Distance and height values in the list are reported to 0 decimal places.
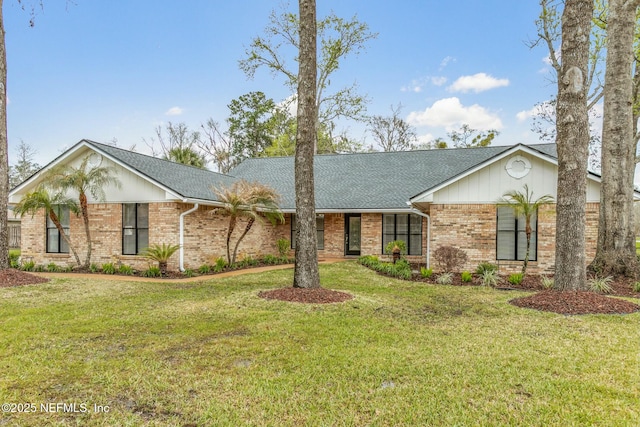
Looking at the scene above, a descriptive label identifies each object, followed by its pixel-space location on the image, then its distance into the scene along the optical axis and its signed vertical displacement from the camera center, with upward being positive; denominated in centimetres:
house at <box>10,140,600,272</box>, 1185 -15
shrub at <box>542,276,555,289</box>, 976 -174
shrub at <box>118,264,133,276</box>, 1265 -201
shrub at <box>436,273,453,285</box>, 1073 -185
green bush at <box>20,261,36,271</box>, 1357 -210
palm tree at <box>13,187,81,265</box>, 1262 +7
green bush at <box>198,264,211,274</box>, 1288 -200
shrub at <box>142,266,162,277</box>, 1214 -197
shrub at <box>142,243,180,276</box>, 1213 -142
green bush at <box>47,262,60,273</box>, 1343 -211
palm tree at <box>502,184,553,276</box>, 1094 +30
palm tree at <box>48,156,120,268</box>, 1269 +88
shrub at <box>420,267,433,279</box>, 1164 -181
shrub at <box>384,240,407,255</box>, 1527 -133
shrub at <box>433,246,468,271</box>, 1191 -137
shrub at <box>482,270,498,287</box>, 1041 -178
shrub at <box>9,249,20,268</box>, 1432 -212
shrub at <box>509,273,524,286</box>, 1032 -173
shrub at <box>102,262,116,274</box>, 1282 -201
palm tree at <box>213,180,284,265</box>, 1355 +29
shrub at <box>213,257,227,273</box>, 1343 -196
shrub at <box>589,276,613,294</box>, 907 -166
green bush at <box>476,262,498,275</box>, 1173 -164
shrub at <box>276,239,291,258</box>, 1703 -157
